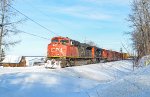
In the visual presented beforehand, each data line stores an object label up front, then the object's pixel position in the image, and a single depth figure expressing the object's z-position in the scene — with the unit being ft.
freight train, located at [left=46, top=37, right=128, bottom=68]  45.73
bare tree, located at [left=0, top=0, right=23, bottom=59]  55.56
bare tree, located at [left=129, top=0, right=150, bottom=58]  67.01
